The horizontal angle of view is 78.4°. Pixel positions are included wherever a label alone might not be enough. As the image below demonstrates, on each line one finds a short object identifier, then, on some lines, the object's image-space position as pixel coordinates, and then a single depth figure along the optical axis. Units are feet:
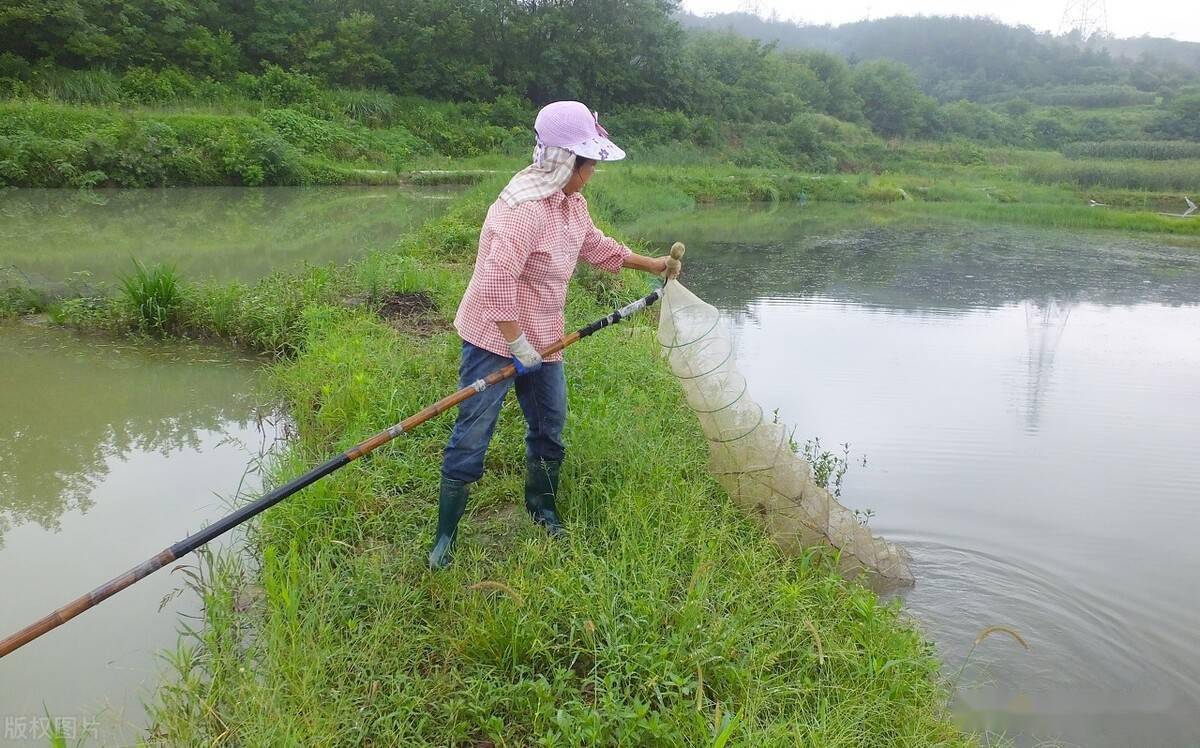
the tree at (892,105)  151.43
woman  7.28
